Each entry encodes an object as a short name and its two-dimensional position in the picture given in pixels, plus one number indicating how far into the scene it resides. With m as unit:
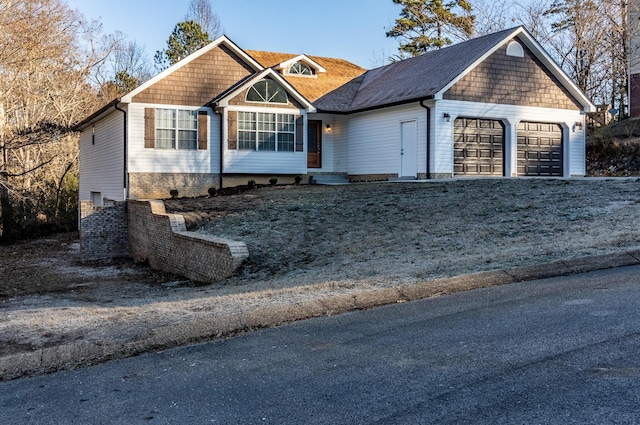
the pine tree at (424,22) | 45.72
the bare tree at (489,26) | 41.11
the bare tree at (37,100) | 25.83
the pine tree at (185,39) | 49.44
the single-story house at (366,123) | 22.59
